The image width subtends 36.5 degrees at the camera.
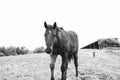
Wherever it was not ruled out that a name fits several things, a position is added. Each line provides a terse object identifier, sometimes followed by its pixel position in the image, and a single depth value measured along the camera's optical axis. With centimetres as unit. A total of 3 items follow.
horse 670
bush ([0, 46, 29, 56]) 7575
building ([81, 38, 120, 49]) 6756
